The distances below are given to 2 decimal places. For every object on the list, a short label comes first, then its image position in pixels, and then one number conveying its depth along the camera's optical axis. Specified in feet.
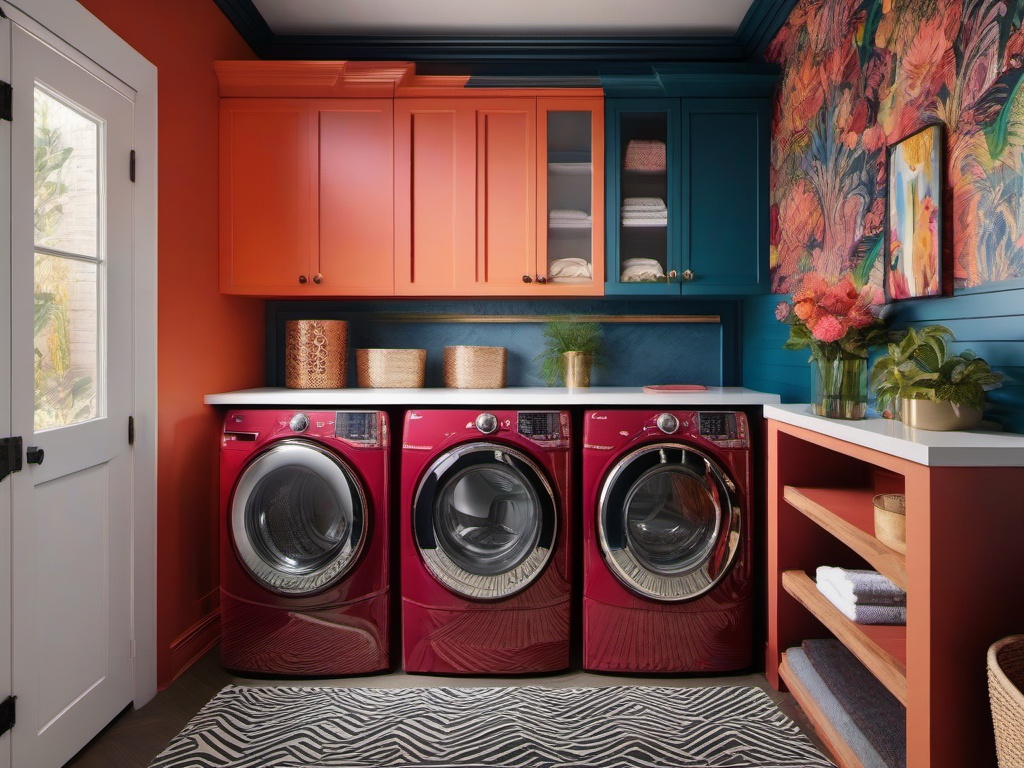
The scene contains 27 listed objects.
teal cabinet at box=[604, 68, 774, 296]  8.61
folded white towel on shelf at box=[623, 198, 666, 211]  8.67
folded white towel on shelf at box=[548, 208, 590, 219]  8.64
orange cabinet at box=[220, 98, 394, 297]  8.48
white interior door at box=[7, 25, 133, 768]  5.12
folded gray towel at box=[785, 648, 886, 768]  4.92
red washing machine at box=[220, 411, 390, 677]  7.38
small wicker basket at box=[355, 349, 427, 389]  8.66
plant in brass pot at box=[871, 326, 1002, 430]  4.42
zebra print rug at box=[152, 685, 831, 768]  6.02
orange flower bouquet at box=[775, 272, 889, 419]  5.44
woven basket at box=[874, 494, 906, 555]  4.44
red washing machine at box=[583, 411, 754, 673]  7.35
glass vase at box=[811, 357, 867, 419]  5.47
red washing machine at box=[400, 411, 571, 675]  7.38
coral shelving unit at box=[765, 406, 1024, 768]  3.81
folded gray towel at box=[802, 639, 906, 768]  4.96
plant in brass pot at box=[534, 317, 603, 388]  9.04
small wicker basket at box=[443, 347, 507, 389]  8.75
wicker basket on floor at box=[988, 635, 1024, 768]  3.33
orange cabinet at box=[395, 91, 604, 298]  8.55
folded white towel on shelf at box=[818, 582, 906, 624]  4.95
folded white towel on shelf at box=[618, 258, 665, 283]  8.67
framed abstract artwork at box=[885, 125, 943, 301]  5.07
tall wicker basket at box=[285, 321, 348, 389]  8.59
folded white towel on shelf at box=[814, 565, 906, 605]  4.99
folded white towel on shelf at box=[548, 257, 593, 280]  8.66
